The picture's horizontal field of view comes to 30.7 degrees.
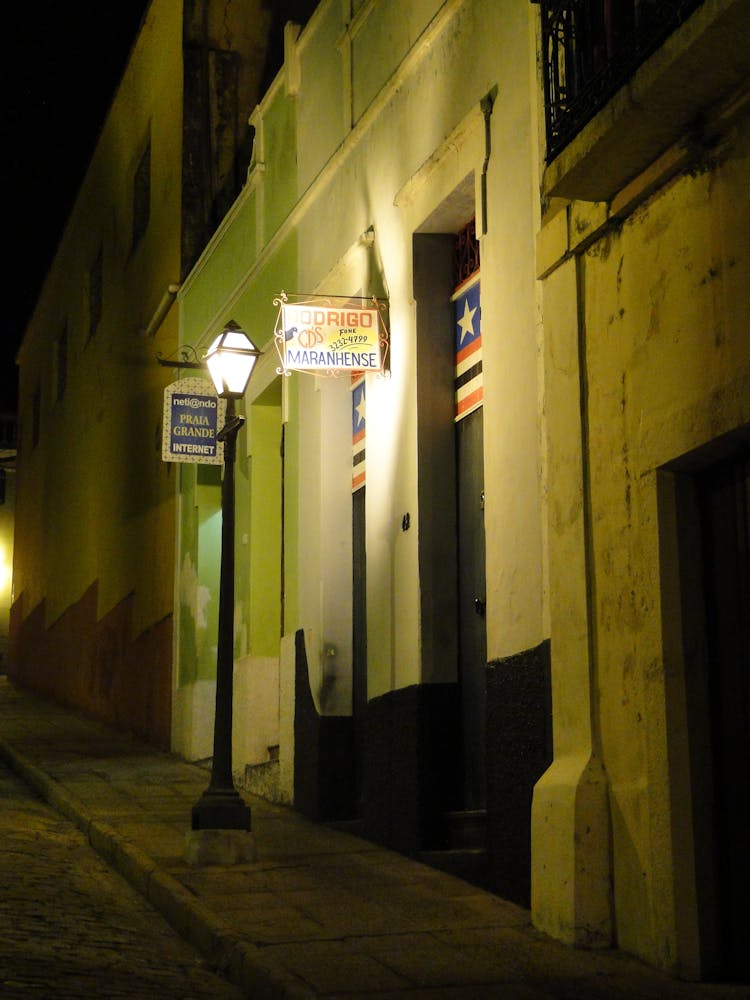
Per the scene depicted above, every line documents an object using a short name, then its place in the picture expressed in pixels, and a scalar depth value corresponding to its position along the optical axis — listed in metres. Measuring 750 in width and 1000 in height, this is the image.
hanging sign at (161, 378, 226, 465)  13.96
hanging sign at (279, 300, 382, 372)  9.81
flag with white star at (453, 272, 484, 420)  8.99
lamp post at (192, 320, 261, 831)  8.98
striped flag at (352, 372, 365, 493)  11.03
